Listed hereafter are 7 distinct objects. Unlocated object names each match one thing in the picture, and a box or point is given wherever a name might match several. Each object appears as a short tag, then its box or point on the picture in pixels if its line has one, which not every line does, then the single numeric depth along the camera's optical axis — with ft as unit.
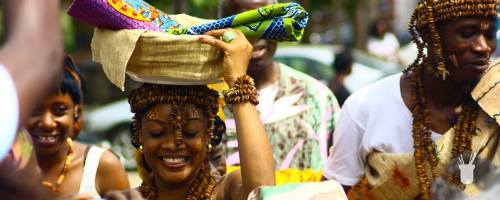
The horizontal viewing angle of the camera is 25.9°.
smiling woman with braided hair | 14.32
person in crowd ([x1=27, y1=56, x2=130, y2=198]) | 17.72
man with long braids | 14.71
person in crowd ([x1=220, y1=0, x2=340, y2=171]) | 19.92
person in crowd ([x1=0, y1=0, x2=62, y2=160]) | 6.81
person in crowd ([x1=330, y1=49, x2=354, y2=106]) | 36.19
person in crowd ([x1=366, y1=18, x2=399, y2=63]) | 64.95
